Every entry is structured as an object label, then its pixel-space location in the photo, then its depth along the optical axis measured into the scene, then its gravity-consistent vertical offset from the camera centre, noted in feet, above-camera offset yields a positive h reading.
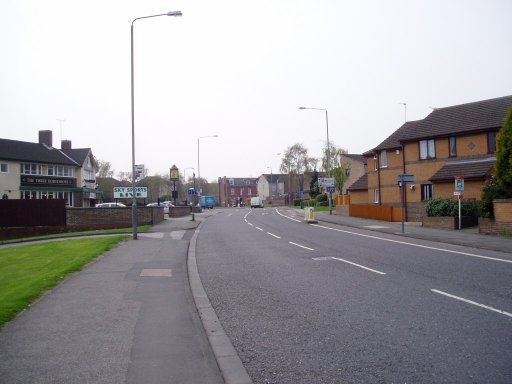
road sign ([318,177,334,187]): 134.41 +5.99
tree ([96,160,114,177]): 334.03 +26.58
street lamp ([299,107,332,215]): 145.03 +3.08
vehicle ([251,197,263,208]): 307.52 +1.13
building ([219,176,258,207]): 460.14 +14.14
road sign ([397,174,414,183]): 79.51 +3.96
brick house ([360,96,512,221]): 105.50 +11.94
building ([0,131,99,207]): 169.27 +14.22
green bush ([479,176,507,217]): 73.26 +0.36
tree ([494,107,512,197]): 72.54 +6.59
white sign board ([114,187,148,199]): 96.48 +2.92
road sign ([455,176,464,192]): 76.48 +2.85
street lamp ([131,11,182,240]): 73.77 +4.10
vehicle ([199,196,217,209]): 315.78 +2.01
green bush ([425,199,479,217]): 86.63 -1.26
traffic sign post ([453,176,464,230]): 76.54 +2.47
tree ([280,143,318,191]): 335.47 +30.27
